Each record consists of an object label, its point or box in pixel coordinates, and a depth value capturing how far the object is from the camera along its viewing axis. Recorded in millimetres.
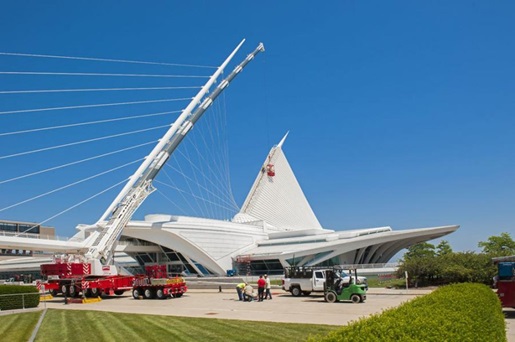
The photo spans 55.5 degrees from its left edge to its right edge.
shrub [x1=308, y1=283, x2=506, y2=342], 6078
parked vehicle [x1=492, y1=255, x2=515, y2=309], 19109
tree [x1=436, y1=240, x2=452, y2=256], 93769
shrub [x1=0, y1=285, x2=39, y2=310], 25688
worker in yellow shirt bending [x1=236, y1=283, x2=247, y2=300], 30219
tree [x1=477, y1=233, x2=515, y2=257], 83062
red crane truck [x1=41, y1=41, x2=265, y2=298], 35875
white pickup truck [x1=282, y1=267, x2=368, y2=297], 30750
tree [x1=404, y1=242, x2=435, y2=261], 92612
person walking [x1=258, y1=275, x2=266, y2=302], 29094
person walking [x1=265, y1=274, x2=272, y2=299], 30256
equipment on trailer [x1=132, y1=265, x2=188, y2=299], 33438
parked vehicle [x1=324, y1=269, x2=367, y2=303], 26344
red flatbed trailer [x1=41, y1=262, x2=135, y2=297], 35625
